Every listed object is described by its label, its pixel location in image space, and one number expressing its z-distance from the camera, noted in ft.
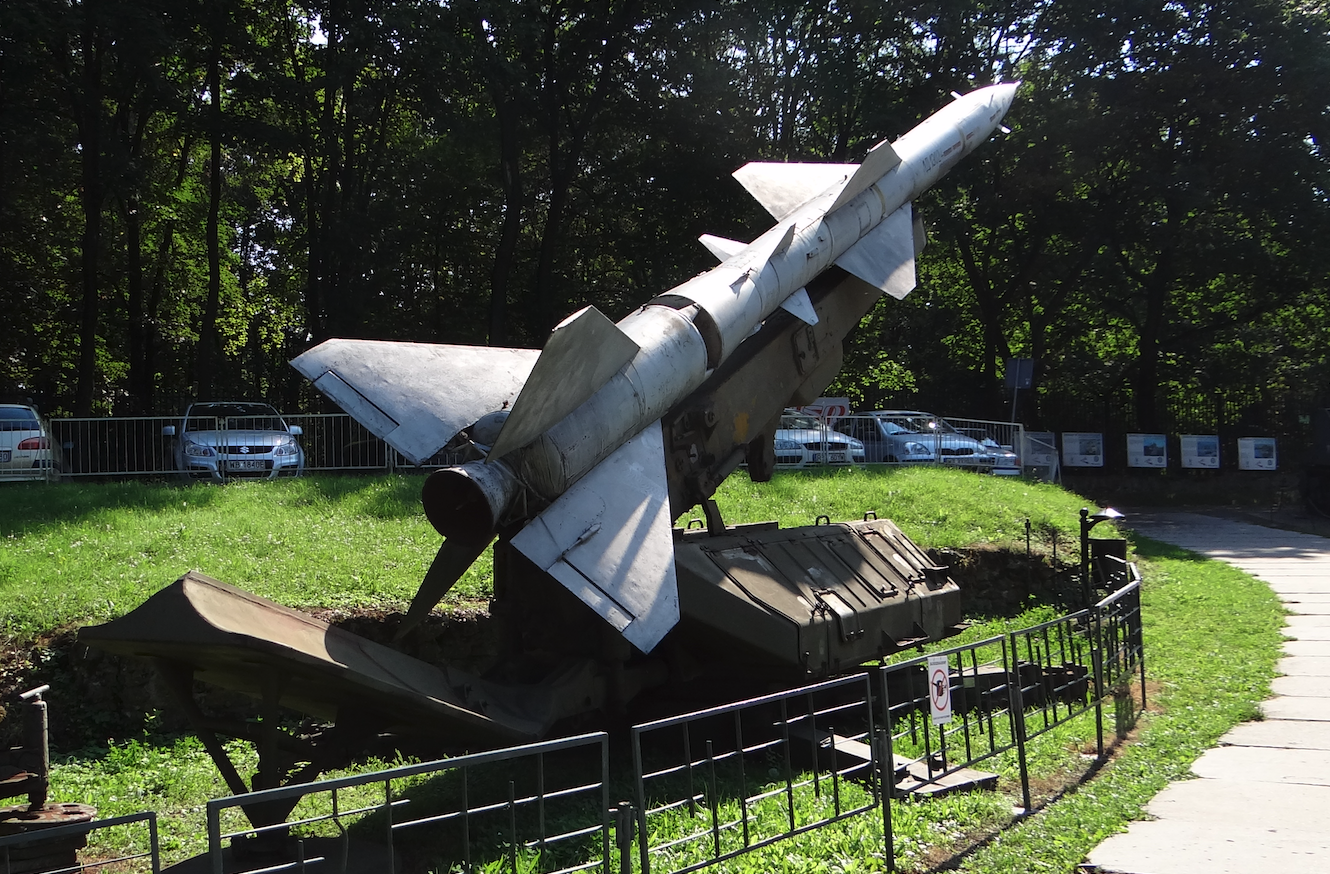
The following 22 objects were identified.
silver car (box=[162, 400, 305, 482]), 43.83
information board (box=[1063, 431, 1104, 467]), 78.84
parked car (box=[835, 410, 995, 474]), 58.85
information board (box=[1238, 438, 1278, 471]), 77.30
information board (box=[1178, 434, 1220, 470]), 77.77
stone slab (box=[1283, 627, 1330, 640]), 33.53
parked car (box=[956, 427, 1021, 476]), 58.90
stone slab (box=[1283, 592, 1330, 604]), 39.55
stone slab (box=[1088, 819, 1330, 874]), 15.37
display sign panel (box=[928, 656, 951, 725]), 16.67
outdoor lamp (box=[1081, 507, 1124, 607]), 34.01
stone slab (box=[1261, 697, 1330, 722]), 24.67
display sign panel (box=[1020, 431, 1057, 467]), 64.95
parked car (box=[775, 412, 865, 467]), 53.88
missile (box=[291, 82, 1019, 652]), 17.12
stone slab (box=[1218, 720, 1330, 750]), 22.53
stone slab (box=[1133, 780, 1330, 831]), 17.56
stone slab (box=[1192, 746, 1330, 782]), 20.01
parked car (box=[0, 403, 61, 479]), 41.01
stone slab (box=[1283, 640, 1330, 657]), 31.35
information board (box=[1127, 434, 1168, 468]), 76.84
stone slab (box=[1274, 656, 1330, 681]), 27.07
